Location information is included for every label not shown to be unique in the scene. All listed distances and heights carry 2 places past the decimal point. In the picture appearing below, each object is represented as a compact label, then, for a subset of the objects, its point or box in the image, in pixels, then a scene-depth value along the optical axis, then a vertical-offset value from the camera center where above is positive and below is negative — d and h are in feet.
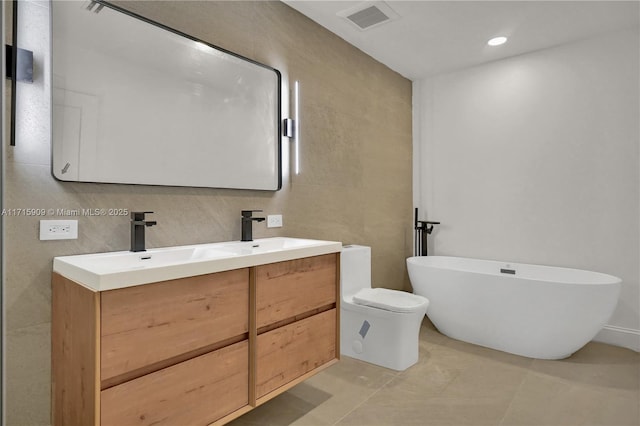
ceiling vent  8.69 +4.81
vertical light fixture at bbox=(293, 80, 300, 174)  8.96 +2.18
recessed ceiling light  10.30 +4.84
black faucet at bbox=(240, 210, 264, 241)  7.55 -0.24
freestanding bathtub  8.22 -2.18
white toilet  8.30 -2.47
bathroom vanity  4.17 -1.60
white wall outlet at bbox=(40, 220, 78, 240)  5.26 -0.26
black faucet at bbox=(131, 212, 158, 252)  5.89 -0.27
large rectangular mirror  5.49 +1.84
